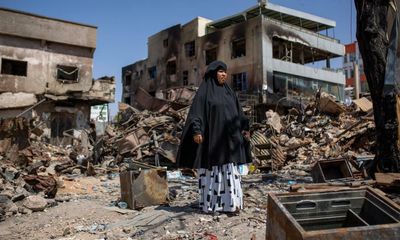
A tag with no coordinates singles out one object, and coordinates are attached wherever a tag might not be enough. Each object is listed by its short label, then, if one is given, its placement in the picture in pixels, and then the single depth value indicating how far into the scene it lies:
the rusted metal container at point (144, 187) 4.91
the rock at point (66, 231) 3.96
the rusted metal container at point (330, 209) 1.96
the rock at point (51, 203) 5.51
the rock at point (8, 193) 5.70
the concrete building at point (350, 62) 49.30
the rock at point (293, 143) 13.63
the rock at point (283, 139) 14.56
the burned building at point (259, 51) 26.75
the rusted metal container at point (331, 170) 5.13
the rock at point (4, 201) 5.11
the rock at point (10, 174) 7.50
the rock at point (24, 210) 5.08
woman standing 4.33
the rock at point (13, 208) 5.06
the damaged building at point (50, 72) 20.33
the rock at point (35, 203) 5.16
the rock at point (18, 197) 5.46
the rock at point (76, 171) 10.43
